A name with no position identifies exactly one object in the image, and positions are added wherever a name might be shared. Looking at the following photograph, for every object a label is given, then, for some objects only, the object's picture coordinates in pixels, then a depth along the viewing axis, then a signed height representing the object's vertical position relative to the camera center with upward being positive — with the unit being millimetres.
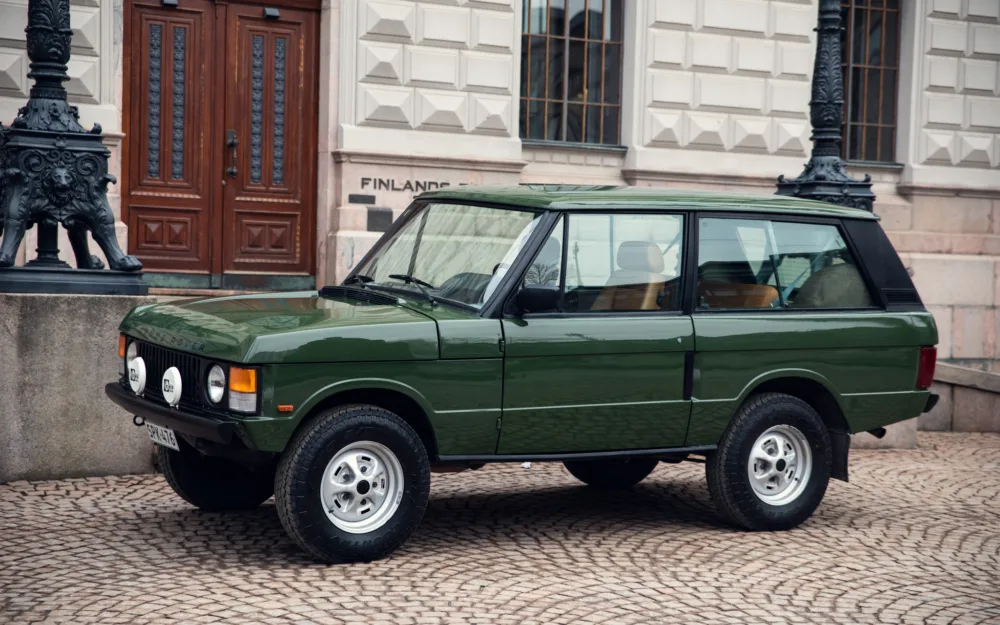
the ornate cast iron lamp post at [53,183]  9297 +244
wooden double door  14523 +854
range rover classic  6734 -677
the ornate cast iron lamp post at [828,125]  12578 +991
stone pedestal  8922 -1082
